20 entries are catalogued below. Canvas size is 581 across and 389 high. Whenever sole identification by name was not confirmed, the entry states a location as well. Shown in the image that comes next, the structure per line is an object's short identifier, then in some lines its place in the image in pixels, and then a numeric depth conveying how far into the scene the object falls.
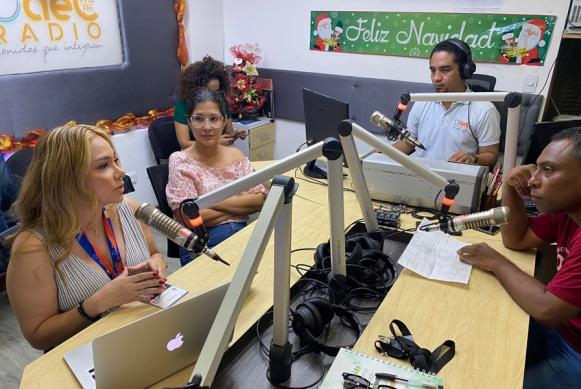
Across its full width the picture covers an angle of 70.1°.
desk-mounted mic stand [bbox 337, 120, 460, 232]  1.18
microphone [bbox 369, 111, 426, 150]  1.49
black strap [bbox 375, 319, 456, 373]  0.99
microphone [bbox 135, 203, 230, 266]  0.89
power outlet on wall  2.93
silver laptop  0.81
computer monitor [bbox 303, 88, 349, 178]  1.94
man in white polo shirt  2.23
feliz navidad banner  2.87
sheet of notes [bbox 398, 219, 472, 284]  1.35
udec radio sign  2.47
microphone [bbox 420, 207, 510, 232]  1.06
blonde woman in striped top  1.14
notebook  0.92
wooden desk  0.98
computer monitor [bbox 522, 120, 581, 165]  1.62
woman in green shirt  2.97
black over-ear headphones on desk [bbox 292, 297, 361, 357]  1.09
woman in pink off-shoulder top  1.89
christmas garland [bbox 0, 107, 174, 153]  2.52
